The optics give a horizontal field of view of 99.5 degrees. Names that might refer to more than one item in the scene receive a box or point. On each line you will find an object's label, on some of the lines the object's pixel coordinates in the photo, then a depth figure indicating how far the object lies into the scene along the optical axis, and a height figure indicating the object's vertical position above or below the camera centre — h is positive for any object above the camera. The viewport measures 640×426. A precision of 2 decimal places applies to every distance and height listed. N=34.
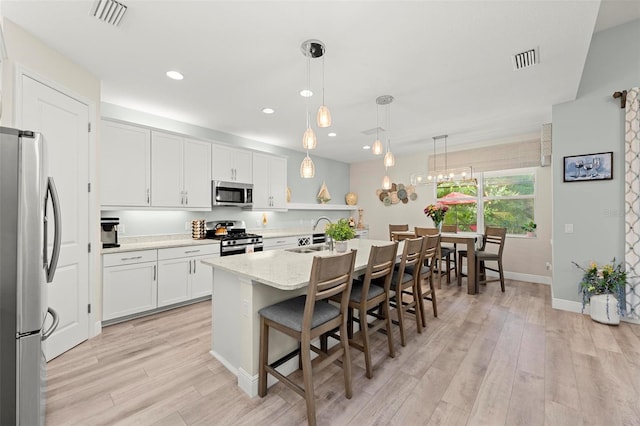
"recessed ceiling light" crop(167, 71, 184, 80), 2.67 +1.40
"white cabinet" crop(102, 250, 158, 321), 2.93 -0.78
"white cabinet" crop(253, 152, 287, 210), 4.82 +0.59
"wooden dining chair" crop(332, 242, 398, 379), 2.03 -0.67
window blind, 4.68 +1.06
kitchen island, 1.86 -0.65
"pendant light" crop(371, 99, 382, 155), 3.00 +1.33
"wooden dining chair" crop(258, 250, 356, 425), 1.58 -0.68
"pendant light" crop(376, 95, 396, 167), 3.21 +1.37
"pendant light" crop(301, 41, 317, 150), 2.34 +0.64
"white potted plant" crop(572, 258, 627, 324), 2.97 -0.88
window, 4.88 +0.23
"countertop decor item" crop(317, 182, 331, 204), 6.38 +0.44
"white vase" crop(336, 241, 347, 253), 2.68 -0.32
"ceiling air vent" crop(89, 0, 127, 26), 1.79 +1.39
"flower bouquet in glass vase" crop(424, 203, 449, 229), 4.50 +0.01
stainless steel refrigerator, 1.18 -0.28
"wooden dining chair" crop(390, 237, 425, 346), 2.53 -0.67
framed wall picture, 3.16 +0.56
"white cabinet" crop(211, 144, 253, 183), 4.22 +0.81
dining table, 4.14 -0.54
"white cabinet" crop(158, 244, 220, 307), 3.36 -0.79
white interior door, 2.24 +0.24
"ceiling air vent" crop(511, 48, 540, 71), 2.33 +1.37
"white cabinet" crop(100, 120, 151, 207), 3.13 +0.60
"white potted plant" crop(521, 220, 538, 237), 4.75 -0.26
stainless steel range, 4.02 -0.36
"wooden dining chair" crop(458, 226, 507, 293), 4.22 -0.66
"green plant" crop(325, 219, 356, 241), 2.64 -0.18
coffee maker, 3.18 -0.21
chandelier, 4.59 +0.69
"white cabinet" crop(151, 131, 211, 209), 3.58 +0.60
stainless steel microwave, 4.18 +0.33
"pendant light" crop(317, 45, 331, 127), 2.21 +0.79
